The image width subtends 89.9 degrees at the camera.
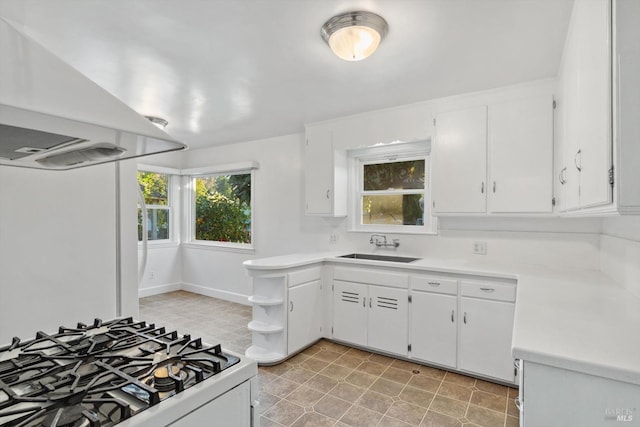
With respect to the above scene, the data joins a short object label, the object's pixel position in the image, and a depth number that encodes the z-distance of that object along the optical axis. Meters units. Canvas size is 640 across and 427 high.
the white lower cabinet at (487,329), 2.41
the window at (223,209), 4.97
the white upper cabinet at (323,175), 3.65
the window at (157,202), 5.25
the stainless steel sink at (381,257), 3.19
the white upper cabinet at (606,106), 0.93
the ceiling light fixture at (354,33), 1.75
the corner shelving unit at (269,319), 2.91
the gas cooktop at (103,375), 0.75
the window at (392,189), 3.45
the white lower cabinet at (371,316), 2.88
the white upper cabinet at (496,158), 2.53
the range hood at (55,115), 0.71
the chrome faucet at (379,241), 3.47
